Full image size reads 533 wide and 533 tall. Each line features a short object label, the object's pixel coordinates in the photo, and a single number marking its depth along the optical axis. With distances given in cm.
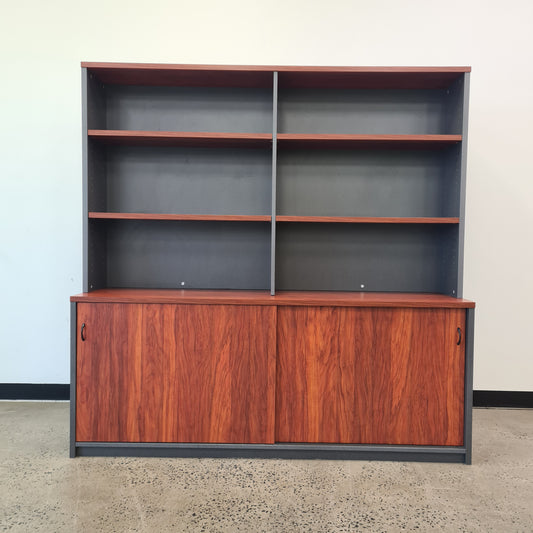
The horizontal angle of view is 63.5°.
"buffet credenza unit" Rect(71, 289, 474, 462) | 212
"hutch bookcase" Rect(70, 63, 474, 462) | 212
